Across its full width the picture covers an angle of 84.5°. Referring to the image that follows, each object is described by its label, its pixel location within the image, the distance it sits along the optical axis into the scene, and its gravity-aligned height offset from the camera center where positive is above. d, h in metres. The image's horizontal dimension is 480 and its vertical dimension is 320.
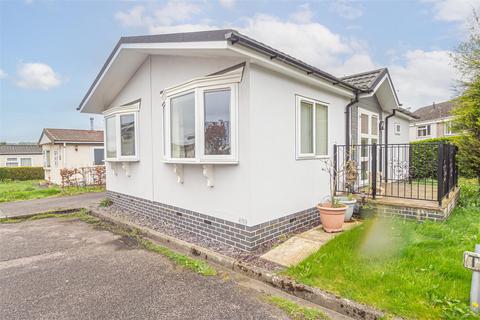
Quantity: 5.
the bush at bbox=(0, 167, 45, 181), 24.89 -1.64
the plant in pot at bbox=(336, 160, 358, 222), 6.02 -0.86
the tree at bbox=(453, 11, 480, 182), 7.05 +1.32
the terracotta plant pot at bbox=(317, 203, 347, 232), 5.24 -1.31
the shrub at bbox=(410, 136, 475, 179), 12.44 -0.59
